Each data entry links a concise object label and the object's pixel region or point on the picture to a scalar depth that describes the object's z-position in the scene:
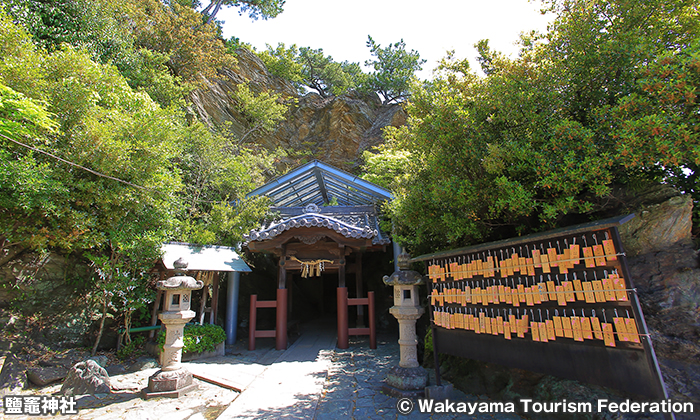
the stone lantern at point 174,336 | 6.08
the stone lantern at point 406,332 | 5.62
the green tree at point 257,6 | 25.72
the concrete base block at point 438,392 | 5.27
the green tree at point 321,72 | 30.98
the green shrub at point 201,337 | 8.62
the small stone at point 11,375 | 6.27
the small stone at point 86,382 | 6.05
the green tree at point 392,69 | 29.69
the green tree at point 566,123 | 4.05
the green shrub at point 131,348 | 8.29
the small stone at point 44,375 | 6.63
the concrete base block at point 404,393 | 5.49
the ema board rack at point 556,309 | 3.42
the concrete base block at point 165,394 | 6.00
